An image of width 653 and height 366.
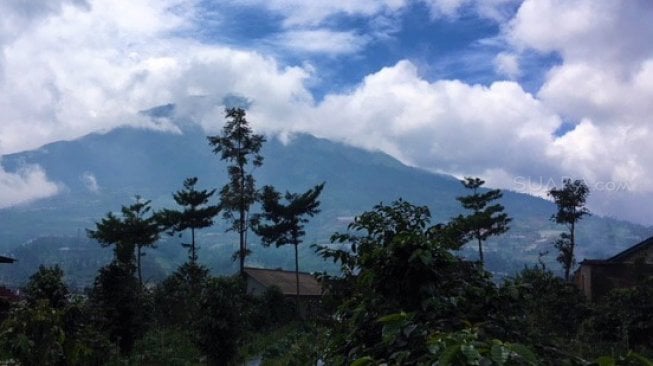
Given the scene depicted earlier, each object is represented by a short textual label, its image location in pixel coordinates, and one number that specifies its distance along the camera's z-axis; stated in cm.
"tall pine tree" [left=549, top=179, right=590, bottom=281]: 3569
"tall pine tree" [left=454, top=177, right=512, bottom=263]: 4088
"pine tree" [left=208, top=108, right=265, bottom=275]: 3788
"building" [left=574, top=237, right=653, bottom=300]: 2708
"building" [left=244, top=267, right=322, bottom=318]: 4556
